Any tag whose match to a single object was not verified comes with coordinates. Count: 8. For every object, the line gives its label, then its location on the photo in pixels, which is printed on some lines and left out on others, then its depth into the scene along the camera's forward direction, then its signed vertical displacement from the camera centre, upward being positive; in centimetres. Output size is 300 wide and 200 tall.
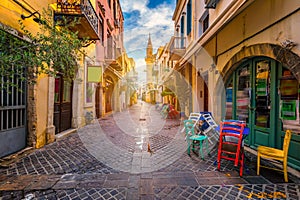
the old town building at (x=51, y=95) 438 +12
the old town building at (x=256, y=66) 364 +98
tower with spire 5128 +1188
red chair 352 -82
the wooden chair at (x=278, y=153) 312 -99
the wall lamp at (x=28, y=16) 443 +212
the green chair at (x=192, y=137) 441 -95
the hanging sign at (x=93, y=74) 922 +131
